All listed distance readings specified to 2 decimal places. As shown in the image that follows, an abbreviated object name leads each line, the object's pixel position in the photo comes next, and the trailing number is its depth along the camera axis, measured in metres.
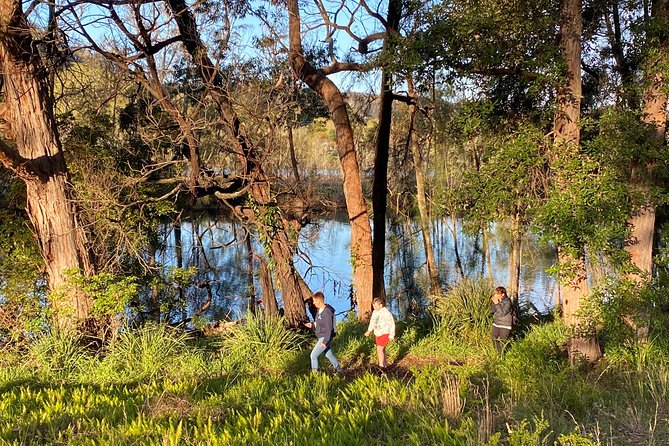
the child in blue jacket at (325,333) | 7.64
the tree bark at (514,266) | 20.59
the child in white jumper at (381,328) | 8.11
